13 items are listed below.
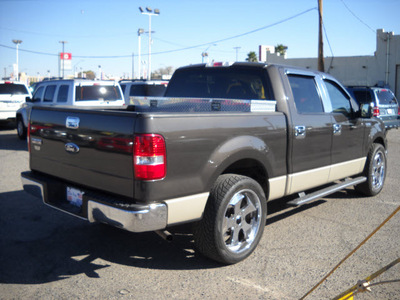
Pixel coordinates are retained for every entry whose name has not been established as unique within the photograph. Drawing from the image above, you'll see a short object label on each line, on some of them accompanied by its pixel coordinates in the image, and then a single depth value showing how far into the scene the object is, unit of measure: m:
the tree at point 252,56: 63.33
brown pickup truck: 3.43
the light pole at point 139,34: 49.24
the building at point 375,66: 32.59
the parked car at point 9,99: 15.73
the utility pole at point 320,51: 26.03
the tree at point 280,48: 56.28
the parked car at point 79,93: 11.30
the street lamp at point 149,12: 44.44
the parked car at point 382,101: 14.74
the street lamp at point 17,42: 72.28
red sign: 67.88
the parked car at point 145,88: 14.41
